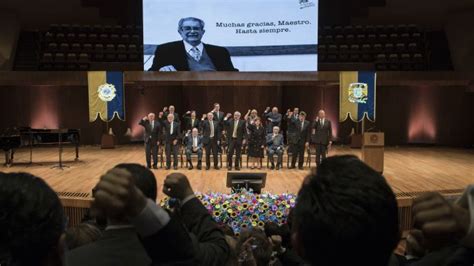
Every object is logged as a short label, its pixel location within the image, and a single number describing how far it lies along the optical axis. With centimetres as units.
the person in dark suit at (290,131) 1002
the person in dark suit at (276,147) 1001
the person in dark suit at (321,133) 977
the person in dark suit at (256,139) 995
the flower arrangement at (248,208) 506
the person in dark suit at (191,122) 1043
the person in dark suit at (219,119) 997
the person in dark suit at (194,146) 999
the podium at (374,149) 864
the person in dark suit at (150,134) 991
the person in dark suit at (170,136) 993
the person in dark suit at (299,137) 995
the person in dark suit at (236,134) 992
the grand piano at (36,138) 956
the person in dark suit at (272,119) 1114
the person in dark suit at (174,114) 1013
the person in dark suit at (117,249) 131
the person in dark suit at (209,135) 988
